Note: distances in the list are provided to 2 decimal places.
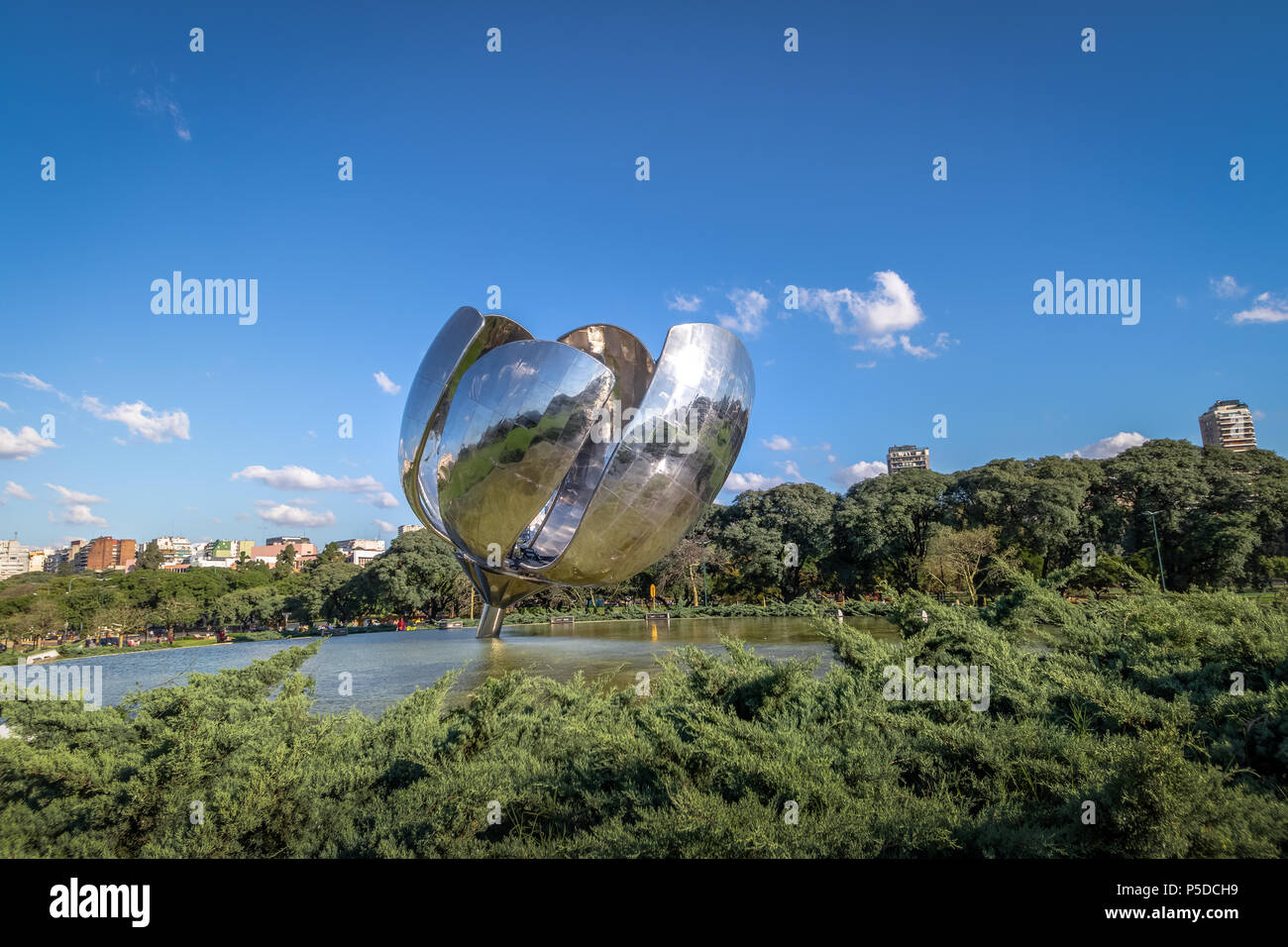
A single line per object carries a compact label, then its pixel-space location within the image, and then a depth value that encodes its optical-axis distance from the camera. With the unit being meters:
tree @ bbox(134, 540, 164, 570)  77.88
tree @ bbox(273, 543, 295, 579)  61.75
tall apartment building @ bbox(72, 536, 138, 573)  157.62
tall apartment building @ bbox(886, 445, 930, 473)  156.12
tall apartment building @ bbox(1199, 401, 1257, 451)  94.44
